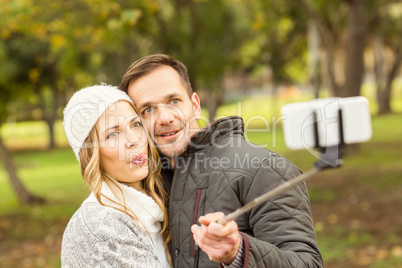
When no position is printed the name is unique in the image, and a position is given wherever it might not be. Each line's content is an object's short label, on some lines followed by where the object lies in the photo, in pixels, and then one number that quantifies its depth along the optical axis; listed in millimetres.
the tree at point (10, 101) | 13086
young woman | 2336
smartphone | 1424
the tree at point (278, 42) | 19047
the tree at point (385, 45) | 23559
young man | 1910
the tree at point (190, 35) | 13628
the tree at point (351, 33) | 12711
